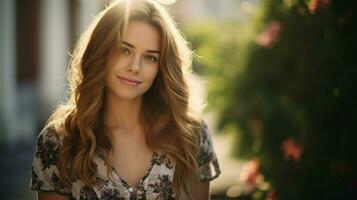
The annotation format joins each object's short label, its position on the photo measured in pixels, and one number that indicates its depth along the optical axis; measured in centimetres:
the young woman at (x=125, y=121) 329
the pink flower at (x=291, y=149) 395
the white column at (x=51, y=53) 1199
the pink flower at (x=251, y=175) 455
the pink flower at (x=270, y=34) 468
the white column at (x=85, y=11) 1299
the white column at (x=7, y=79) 993
